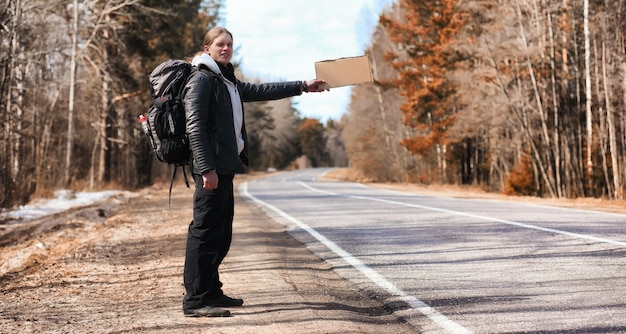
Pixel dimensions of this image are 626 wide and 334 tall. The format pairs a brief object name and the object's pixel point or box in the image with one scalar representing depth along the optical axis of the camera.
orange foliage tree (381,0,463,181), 31.56
